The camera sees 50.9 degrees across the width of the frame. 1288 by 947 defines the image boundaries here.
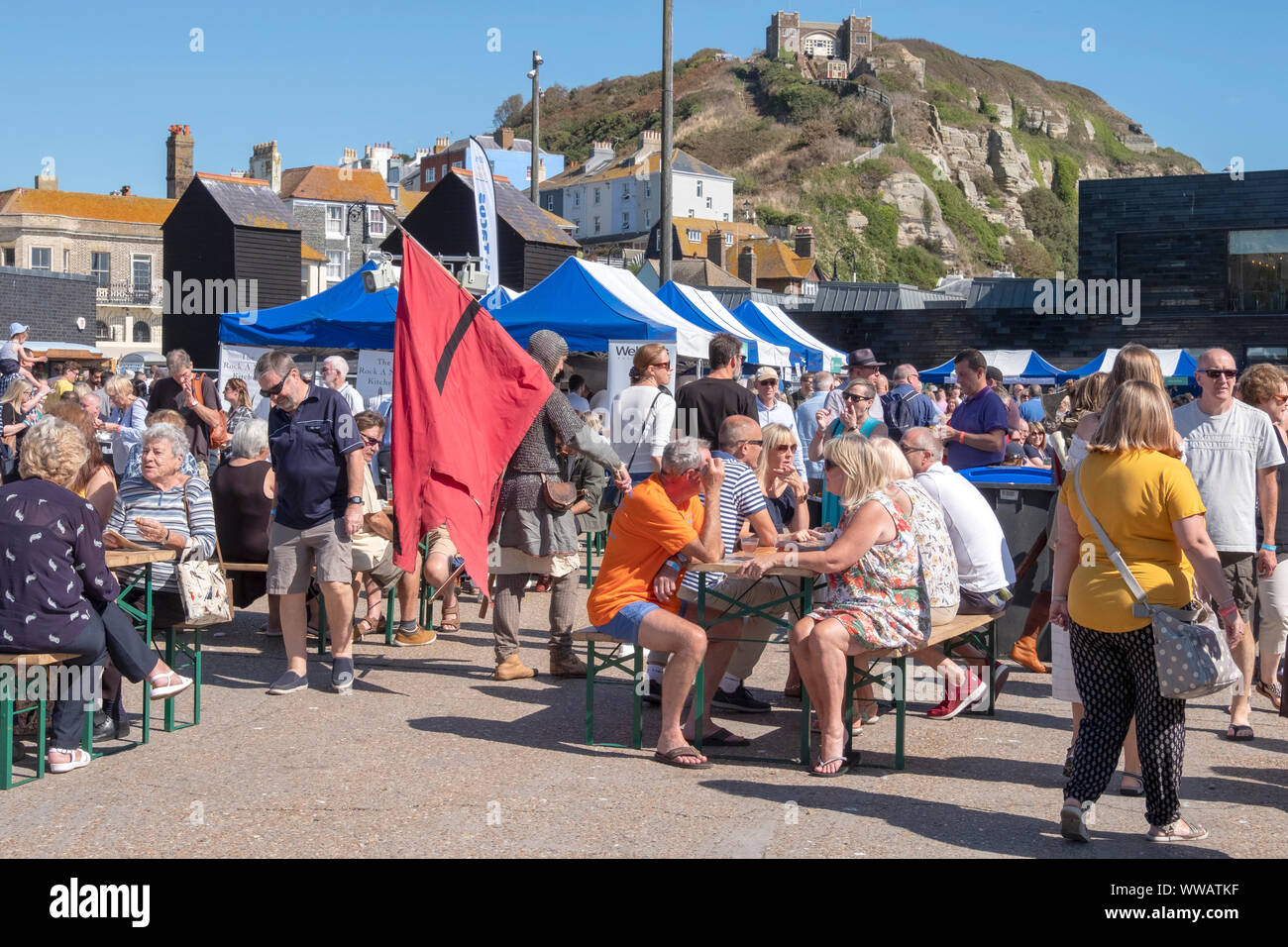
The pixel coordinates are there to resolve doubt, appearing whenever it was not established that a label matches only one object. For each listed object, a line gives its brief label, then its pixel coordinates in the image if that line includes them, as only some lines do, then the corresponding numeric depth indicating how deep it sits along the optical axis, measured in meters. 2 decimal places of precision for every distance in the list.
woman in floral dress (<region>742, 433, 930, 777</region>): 5.89
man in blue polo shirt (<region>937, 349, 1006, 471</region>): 9.10
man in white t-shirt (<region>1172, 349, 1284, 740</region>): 6.50
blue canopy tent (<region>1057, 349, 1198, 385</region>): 27.66
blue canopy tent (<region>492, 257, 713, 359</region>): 12.54
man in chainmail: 7.90
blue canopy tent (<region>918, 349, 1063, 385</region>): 32.69
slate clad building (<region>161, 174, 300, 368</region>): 48.81
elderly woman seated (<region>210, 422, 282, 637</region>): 8.74
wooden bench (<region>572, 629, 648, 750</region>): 6.41
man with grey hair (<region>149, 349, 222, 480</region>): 11.73
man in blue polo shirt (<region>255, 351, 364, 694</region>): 7.55
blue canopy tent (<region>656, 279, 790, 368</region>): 16.06
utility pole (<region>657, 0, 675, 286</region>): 18.61
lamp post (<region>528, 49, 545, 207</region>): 29.23
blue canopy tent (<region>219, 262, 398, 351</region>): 14.58
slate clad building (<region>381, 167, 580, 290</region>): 37.88
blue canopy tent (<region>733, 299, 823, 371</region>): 18.47
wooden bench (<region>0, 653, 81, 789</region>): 5.60
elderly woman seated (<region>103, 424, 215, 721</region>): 6.81
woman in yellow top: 4.84
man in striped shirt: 6.57
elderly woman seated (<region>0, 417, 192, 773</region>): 5.68
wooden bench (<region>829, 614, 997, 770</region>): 5.99
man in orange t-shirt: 6.09
